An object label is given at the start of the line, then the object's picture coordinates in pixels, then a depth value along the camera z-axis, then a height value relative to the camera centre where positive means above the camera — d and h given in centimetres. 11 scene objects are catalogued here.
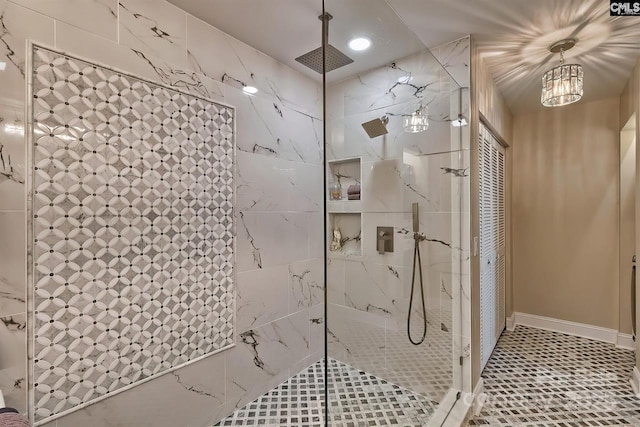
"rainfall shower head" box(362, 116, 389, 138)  172 +50
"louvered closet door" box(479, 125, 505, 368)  234 -26
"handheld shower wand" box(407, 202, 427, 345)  190 -33
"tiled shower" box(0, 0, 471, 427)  120 -4
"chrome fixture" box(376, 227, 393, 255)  181 -16
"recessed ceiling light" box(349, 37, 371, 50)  157 +90
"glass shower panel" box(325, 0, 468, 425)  157 -5
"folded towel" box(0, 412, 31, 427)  76 -52
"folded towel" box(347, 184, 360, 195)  172 +14
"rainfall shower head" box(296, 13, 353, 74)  149 +79
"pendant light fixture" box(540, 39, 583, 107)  193 +84
